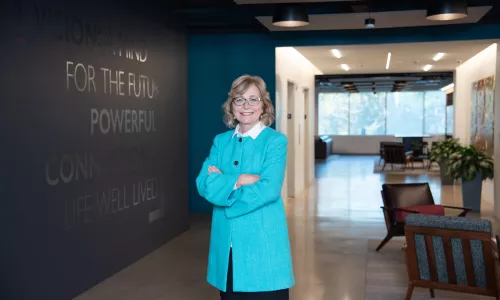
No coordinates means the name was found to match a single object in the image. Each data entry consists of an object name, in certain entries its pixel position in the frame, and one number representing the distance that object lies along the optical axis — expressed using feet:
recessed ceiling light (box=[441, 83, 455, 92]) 58.29
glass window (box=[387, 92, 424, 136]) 83.41
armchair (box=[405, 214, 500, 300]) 13.20
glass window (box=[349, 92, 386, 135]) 84.89
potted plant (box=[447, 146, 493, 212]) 30.78
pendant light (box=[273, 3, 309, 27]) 21.09
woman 8.14
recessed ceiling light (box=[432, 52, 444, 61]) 38.17
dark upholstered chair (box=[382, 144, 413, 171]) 55.83
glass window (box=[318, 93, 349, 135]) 85.71
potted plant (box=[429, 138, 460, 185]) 37.22
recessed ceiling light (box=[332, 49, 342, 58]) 34.19
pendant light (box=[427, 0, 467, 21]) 19.58
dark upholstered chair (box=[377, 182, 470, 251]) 20.65
